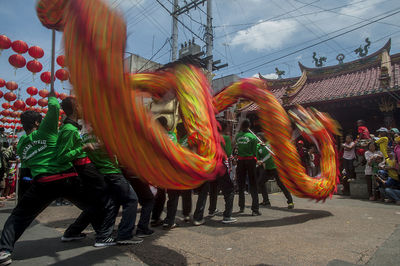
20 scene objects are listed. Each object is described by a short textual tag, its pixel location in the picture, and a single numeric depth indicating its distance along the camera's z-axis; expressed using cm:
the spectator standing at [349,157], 732
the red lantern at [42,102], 1488
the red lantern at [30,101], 1465
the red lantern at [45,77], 1099
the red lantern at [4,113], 1725
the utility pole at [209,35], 1277
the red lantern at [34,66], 1002
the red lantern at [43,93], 1456
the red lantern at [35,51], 989
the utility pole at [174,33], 1334
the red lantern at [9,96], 1401
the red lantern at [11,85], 1359
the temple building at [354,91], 924
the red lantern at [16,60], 965
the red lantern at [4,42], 898
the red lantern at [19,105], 1490
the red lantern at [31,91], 1452
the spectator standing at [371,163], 638
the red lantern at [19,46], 948
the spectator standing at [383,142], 654
